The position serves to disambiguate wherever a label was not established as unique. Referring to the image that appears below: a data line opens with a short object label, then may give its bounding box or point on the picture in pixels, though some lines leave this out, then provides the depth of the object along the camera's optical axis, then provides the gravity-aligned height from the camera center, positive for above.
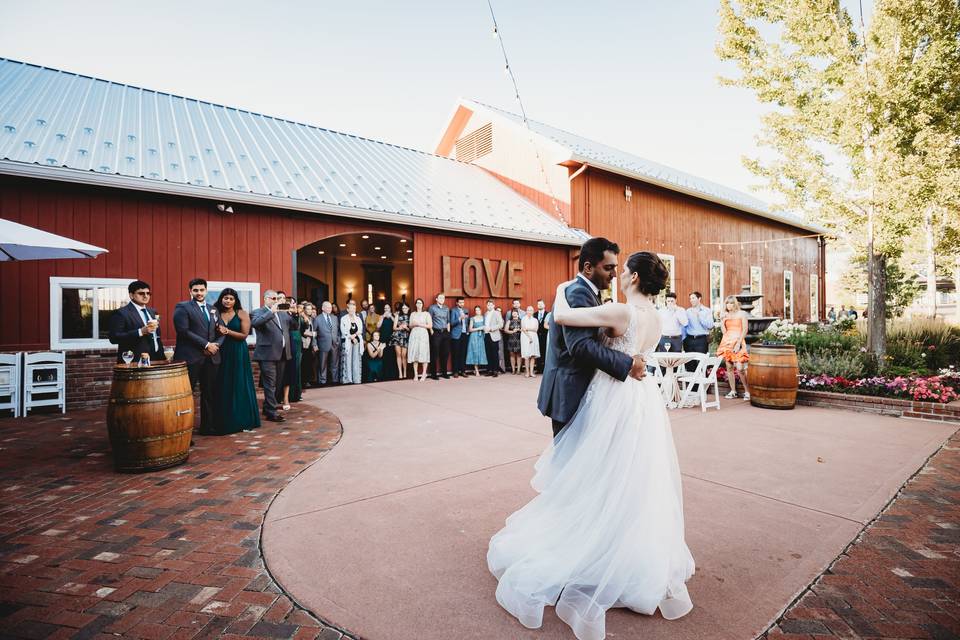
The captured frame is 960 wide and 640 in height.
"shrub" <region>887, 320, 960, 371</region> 9.27 -0.54
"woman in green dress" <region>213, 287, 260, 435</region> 5.80 -0.65
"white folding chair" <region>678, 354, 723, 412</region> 7.06 -0.87
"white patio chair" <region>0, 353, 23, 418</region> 6.64 -0.74
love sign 11.72 +1.24
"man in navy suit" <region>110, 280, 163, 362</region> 5.46 +0.01
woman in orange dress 7.87 -0.31
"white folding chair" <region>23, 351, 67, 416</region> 6.78 -0.80
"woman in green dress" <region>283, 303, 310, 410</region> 7.48 -0.72
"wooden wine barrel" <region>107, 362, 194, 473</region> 4.23 -0.83
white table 7.17 -0.92
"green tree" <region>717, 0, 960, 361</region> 7.77 +3.81
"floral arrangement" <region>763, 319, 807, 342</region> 11.38 -0.26
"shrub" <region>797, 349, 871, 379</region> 7.87 -0.78
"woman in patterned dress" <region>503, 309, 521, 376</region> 11.95 -0.38
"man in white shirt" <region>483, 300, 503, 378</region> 11.70 -0.27
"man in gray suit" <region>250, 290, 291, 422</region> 6.52 -0.30
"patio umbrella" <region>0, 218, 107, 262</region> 4.40 +0.88
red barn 7.34 +2.64
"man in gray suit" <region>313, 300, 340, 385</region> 9.94 -0.36
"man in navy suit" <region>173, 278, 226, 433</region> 5.66 -0.19
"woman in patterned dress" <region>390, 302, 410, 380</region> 10.98 -0.30
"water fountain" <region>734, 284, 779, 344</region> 9.57 -0.07
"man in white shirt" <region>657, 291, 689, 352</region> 9.62 -0.02
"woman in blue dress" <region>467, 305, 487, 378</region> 11.61 -0.53
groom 2.37 -0.17
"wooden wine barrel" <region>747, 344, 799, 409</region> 7.06 -0.85
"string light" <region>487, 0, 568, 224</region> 6.02 +3.80
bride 2.20 -0.97
